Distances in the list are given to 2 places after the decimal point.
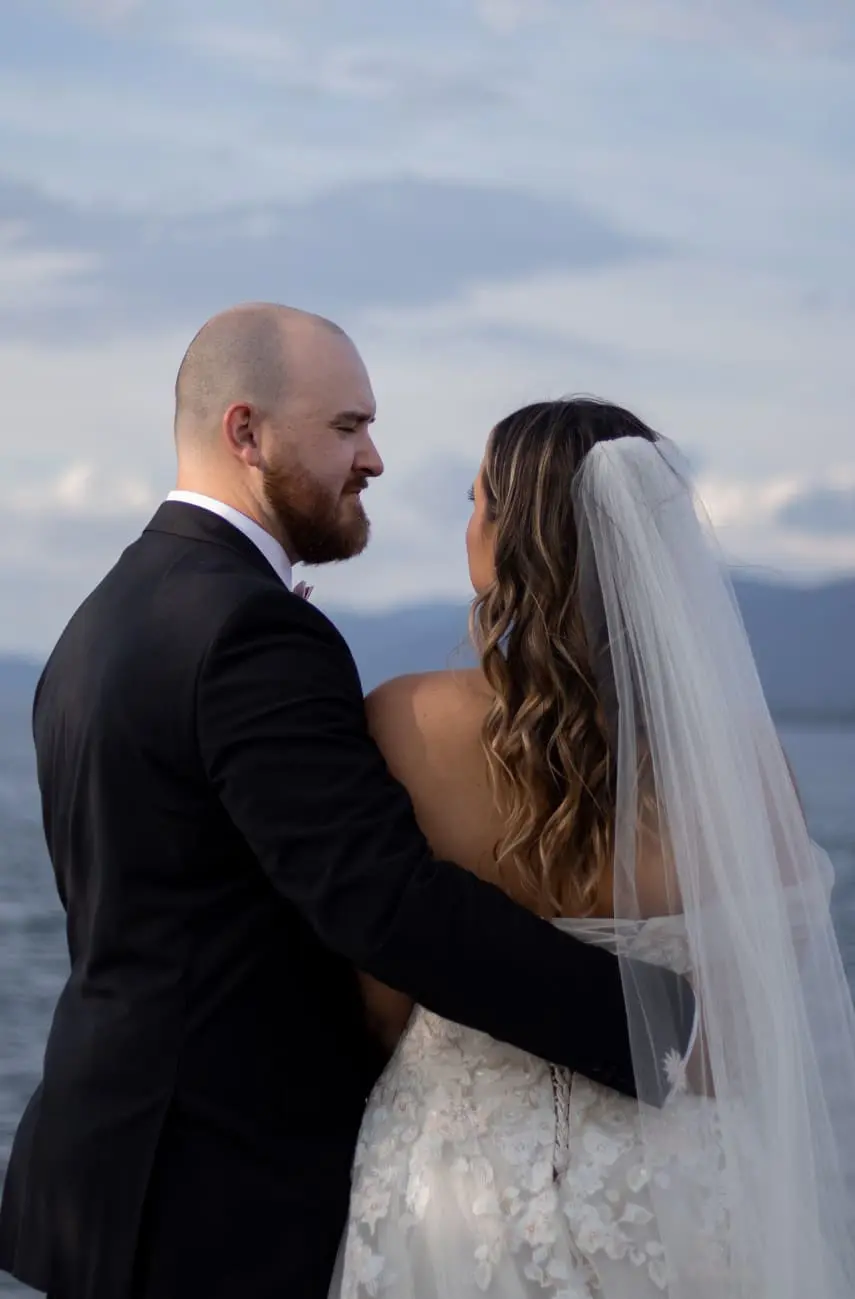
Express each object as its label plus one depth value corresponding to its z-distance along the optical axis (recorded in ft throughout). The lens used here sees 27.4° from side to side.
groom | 7.30
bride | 7.55
